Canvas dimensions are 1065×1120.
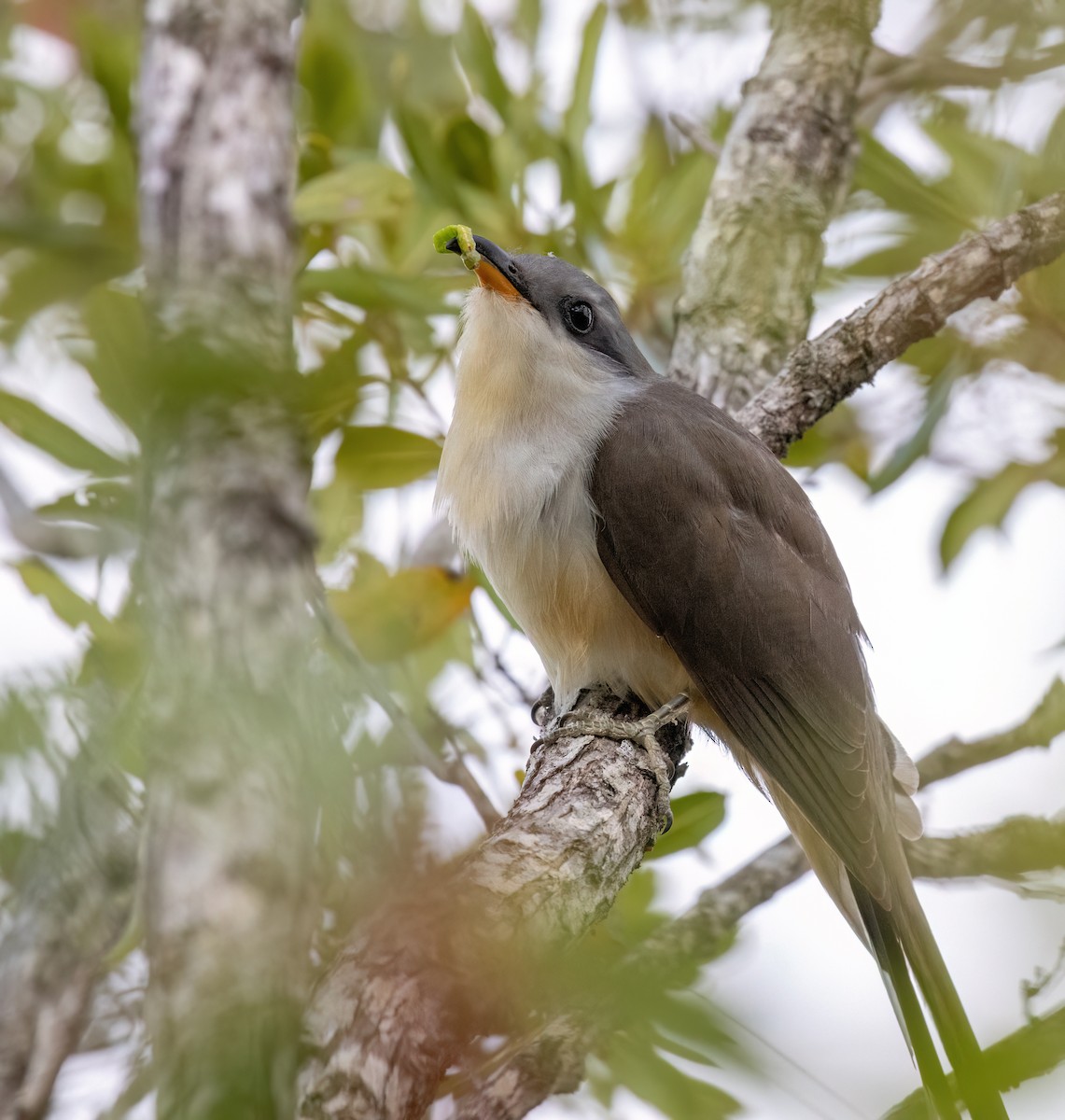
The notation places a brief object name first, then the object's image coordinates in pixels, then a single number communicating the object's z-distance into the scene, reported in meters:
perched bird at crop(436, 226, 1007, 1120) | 6.47
